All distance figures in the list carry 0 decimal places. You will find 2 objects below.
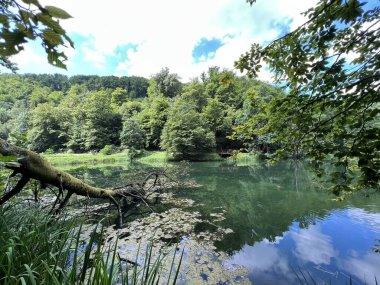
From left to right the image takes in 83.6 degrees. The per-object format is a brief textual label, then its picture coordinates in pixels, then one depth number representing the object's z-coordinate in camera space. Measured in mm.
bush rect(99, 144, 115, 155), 32344
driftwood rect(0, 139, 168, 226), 2188
